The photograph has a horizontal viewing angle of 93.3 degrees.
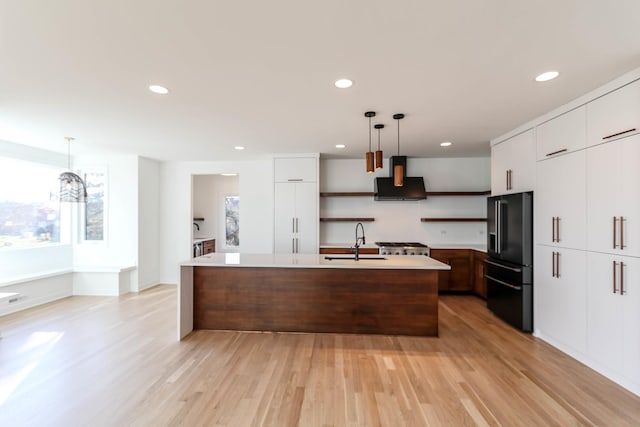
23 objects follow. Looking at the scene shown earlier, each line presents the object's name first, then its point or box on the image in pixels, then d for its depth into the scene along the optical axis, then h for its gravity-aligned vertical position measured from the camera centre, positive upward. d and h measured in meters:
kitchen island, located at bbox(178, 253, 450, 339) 3.48 -0.94
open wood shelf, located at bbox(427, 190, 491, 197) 5.55 +0.43
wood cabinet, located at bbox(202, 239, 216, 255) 7.42 -0.77
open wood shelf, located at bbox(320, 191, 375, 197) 5.61 +0.42
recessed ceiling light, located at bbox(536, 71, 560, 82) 2.37 +1.12
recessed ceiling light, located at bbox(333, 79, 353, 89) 2.49 +1.11
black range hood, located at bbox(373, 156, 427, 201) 5.49 +0.52
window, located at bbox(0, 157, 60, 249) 4.60 +0.19
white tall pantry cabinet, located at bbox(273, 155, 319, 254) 5.38 +0.22
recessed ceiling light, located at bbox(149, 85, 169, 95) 2.58 +1.11
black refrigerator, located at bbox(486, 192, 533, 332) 3.55 -0.54
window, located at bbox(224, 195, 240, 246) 8.34 -0.10
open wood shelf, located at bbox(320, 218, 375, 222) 5.71 -0.07
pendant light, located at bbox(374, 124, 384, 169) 3.19 +0.61
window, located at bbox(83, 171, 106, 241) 5.68 +0.17
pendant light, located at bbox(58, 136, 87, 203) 4.86 +0.48
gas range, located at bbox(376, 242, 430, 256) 5.12 -0.57
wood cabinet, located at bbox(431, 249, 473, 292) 5.26 -0.92
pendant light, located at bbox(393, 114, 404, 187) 3.23 +0.44
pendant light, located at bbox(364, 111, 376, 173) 3.23 +0.64
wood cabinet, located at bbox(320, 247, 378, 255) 5.32 -0.61
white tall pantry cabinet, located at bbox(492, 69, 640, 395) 2.39 -0.12
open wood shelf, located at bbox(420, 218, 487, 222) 5.63 -0.05
